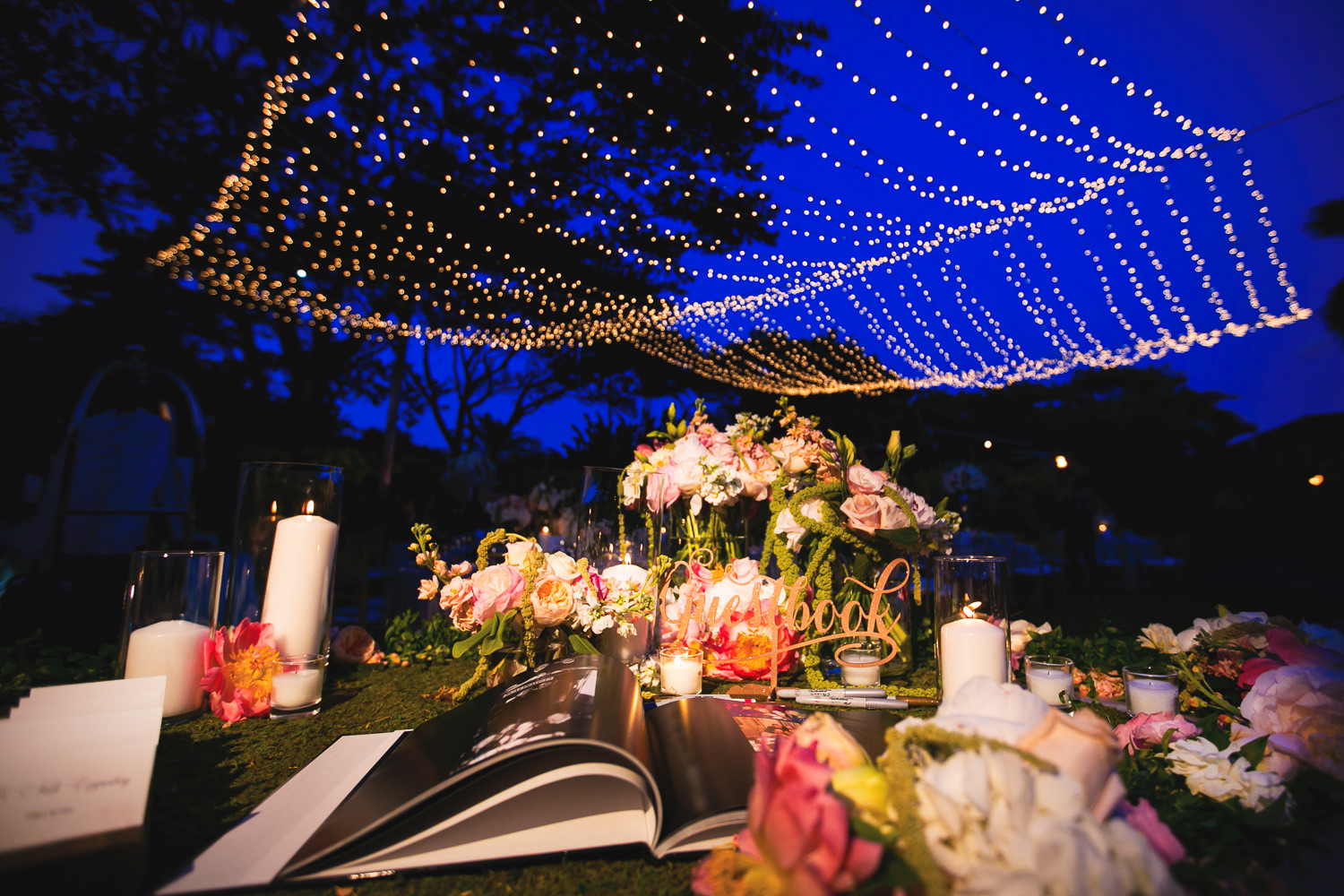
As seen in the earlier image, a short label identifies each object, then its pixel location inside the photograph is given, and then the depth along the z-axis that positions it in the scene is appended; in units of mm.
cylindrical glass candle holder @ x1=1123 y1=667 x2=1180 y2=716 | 922
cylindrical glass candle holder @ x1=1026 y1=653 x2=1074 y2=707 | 976
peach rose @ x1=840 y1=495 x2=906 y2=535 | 1130
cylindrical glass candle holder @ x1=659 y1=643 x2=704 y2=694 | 1074
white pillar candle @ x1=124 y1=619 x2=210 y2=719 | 922
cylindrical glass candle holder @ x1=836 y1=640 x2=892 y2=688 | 1145
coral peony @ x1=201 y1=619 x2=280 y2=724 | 969
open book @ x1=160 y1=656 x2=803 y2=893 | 541
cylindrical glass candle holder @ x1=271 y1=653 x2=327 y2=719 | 985
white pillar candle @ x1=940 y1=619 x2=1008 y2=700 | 896
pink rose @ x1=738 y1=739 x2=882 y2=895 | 367
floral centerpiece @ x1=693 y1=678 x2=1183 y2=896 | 355
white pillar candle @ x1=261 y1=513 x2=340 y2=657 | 1042
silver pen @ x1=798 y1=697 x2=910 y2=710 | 960
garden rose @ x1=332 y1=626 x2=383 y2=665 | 1329
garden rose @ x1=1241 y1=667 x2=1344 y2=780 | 607
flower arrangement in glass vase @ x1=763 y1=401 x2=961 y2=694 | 1141
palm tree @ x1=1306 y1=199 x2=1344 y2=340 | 6109
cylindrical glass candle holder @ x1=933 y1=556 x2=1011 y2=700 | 898
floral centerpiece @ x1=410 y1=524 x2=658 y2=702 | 1014
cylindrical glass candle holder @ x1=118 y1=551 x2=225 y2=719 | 926
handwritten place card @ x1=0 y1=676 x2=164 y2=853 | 458
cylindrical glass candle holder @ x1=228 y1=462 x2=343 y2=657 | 1049
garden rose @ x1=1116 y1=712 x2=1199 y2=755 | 746
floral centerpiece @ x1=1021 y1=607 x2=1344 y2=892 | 536
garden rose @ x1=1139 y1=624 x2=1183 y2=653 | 1121
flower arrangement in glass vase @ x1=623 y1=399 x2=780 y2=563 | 1271
